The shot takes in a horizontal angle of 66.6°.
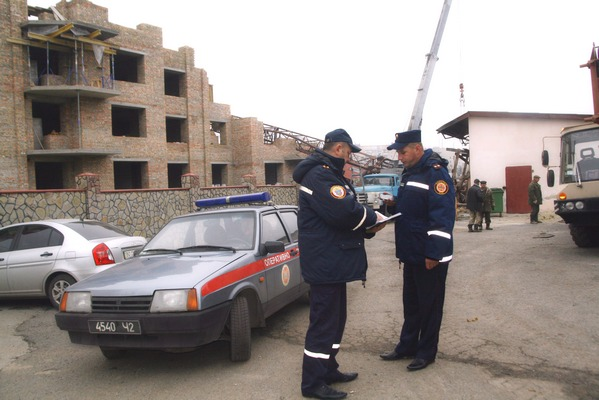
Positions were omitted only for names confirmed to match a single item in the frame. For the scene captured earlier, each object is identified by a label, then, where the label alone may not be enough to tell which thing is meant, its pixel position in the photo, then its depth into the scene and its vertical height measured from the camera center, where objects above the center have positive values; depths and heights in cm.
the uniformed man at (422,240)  383 -52
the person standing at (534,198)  1647 -73
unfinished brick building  2166 +443
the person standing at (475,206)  1533 -91
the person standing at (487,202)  1565 -81
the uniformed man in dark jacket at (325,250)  348 -54
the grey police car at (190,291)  390 -98
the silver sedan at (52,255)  704 -108
